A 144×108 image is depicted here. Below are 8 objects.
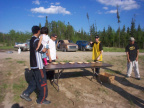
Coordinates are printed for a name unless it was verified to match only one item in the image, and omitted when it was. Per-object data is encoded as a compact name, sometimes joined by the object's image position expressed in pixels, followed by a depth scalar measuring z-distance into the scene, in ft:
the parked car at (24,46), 57.67
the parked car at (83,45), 61.52
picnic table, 12.07
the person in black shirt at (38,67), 10.04
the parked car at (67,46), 56.77
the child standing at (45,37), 11.74
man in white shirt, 13.53
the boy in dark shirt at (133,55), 17.80
